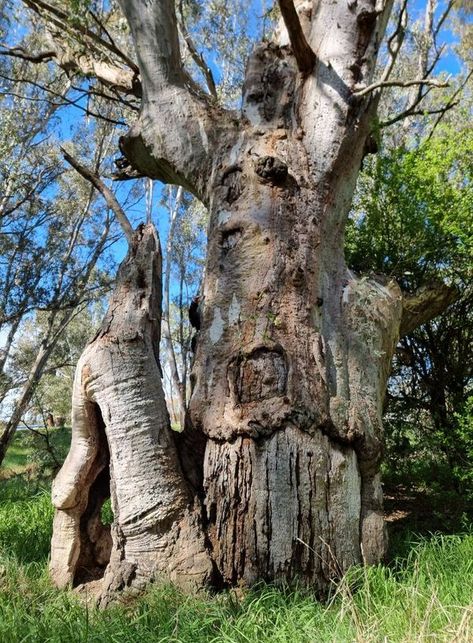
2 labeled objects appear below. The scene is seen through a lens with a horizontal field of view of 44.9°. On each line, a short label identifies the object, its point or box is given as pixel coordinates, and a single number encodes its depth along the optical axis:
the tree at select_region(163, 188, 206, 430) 17.80
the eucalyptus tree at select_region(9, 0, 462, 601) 2.93
